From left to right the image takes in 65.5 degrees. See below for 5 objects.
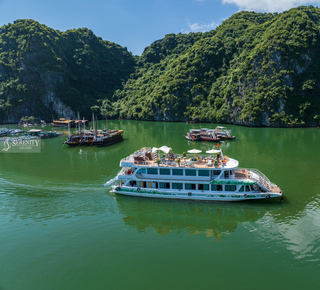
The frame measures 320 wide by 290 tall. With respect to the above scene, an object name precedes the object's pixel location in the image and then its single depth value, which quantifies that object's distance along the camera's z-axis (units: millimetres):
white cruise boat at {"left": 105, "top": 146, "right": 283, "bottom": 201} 27656
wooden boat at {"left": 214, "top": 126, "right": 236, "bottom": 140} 73356
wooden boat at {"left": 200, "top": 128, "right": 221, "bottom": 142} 73156
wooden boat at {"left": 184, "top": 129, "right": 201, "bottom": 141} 74262
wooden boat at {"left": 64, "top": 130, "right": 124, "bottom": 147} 68394
